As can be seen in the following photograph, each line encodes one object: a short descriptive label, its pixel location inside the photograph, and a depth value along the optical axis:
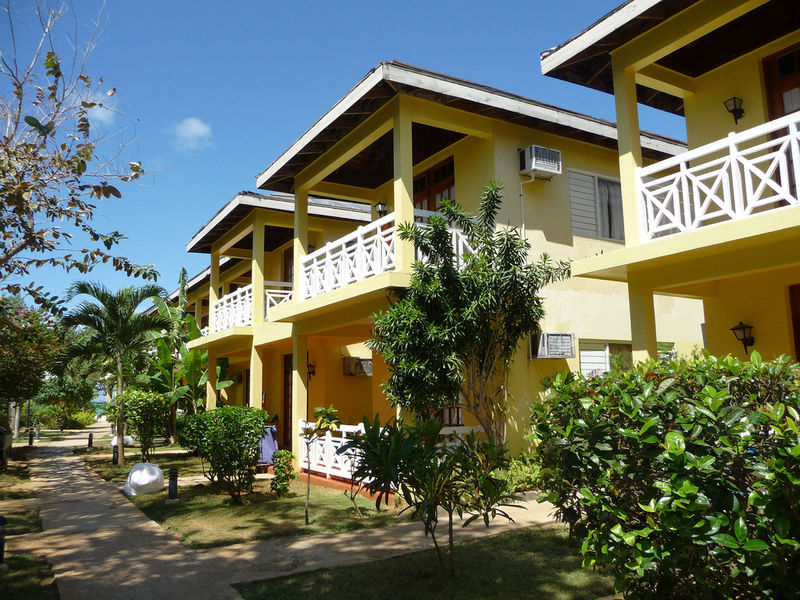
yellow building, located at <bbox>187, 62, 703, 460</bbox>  10.45
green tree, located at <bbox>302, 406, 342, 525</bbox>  9.31
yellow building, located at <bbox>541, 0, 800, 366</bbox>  7.04
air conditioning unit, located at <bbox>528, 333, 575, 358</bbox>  11.06
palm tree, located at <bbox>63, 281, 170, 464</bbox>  18.38
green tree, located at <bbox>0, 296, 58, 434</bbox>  17.48
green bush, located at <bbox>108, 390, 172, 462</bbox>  13.99
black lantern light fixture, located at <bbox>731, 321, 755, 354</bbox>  9.37
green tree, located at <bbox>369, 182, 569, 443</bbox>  9.20
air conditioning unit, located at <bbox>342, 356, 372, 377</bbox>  17.27
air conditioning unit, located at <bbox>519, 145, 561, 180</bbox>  11.40
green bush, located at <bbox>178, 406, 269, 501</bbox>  10.43
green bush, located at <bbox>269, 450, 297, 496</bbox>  11.00
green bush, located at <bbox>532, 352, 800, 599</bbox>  3.48
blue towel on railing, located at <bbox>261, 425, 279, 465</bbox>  15.38
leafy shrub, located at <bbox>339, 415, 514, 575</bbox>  5.62
